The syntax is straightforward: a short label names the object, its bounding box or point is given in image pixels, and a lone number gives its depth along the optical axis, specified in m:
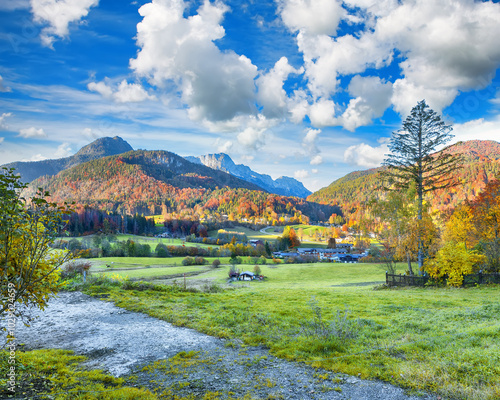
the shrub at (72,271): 20.92
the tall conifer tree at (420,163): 25.45
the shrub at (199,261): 70.62
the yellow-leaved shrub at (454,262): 21.74
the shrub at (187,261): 68.25
